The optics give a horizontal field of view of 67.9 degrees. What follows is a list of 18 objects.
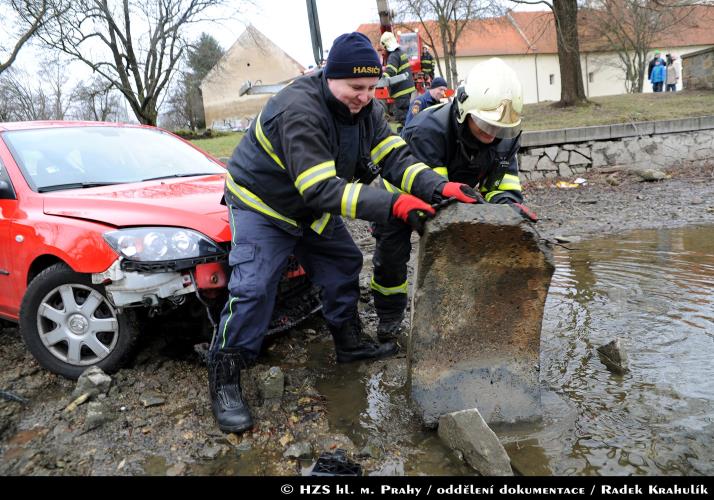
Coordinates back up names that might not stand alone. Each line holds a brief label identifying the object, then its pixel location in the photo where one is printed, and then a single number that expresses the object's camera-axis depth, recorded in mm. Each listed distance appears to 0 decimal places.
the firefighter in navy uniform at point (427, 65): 10305
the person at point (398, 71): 7275
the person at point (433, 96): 7758
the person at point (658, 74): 20688
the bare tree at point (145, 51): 21923
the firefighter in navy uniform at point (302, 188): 2395
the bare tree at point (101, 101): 24312
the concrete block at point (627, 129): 9141
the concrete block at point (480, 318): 2443
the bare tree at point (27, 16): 17984
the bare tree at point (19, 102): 33762
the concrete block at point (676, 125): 9242
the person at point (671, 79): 24444
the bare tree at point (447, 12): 20422
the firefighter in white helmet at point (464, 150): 2928
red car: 2650
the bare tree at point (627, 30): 25203
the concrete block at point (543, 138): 8867
